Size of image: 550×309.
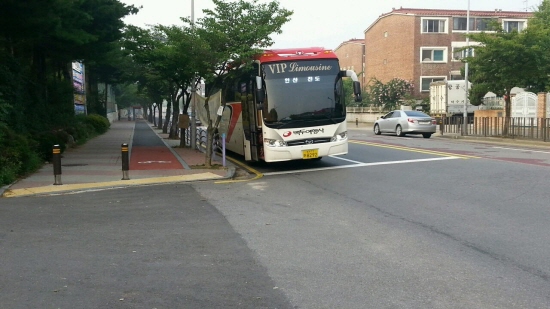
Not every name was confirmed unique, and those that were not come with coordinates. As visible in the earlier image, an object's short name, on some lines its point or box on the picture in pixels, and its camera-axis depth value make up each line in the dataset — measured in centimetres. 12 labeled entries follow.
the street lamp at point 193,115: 2422
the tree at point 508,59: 2686
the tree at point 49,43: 1518
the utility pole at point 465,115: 3216
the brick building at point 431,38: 5731
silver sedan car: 3106
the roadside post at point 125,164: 1471
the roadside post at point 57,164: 1369
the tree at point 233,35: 1669
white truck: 4556
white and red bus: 1572
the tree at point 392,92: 5731
